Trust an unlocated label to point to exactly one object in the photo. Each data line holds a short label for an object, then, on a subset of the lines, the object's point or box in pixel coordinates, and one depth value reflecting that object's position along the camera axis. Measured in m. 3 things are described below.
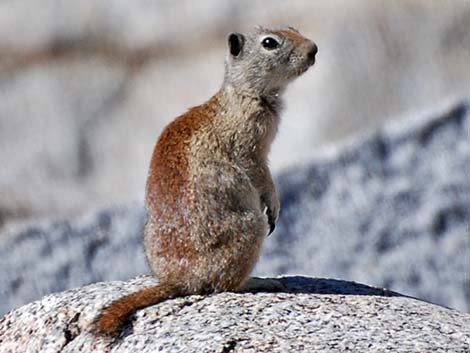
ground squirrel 14.55
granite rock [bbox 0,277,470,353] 13.02
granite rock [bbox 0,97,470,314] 20.91
